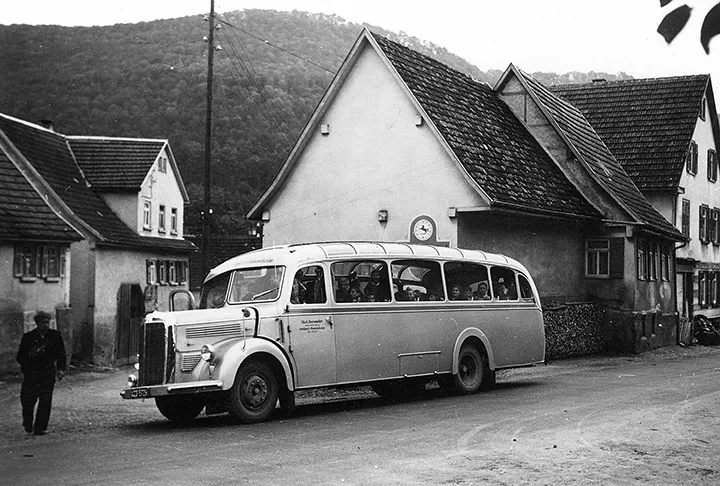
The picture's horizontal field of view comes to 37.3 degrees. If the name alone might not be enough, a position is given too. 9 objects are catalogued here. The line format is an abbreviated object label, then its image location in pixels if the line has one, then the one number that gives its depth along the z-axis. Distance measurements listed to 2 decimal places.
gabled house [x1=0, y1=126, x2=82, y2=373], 27.64
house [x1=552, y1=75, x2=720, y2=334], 37.81
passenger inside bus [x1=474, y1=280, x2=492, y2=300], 18.75
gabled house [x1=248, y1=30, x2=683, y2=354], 26.30
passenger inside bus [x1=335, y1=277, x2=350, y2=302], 16.00
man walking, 13.48
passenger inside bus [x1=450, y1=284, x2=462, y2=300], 18.11
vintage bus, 14.13
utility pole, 35.22
